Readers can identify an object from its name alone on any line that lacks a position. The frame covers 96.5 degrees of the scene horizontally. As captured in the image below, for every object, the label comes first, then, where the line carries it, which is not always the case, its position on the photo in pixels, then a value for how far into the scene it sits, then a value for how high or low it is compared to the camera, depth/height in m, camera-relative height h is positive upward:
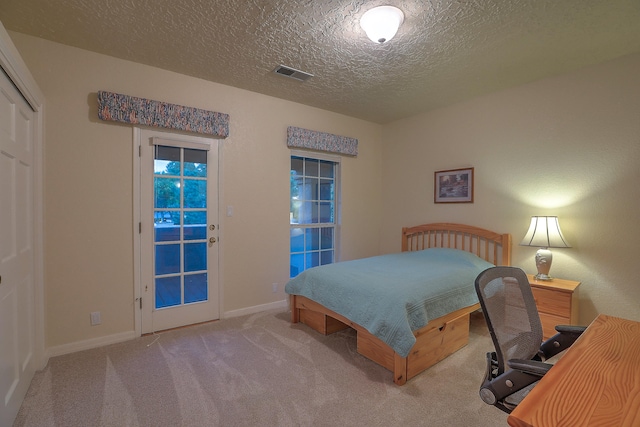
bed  2.03 -0.74
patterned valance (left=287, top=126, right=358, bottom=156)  3.57 +0.91
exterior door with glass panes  2.76 -0.23
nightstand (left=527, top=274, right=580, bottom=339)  2.45 -0.80
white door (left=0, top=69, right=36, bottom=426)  1.58 -0.28
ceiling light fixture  1.90 +1.28
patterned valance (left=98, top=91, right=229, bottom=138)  2.48 +0.88
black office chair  1.11 -0.58
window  3.85 -0.03
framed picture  3.54 +0.32
